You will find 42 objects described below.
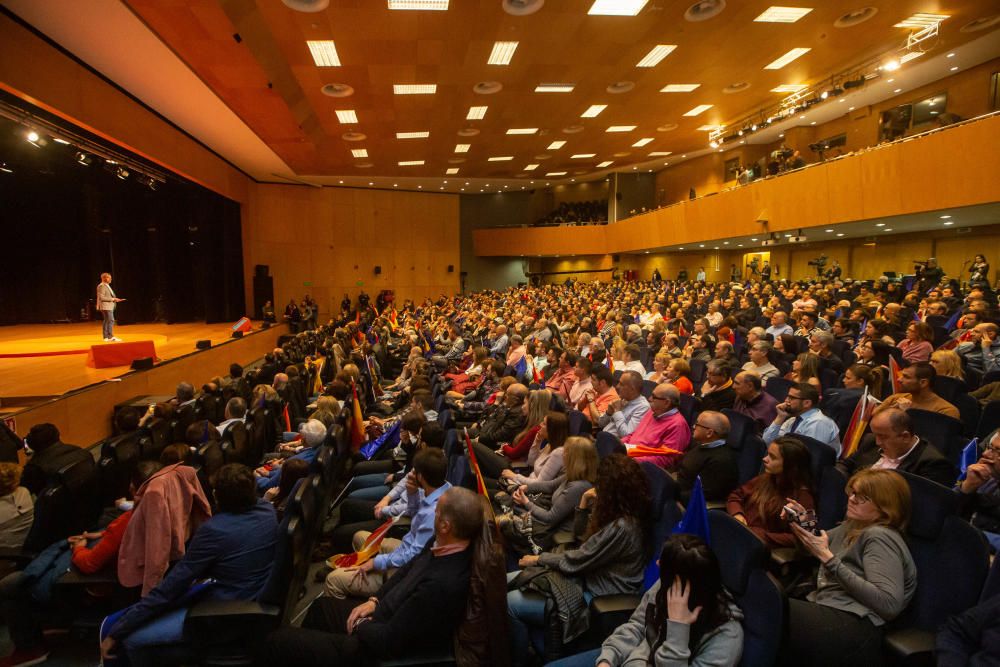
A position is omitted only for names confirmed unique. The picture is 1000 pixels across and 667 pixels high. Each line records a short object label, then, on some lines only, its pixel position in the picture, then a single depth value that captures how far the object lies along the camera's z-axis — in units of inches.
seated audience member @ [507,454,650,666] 87.6
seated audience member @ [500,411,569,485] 126.2
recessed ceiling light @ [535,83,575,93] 420.2
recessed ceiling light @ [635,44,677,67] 356.3
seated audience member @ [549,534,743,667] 62.7
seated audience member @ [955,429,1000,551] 88.6
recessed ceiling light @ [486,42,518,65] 333.7
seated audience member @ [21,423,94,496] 136.3
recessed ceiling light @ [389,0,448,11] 274.5
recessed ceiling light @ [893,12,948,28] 349.7
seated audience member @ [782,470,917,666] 69.1
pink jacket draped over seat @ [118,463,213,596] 97.2
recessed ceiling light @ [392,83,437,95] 398.3
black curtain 562.9
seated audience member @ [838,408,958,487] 94.7
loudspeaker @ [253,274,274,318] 766.5
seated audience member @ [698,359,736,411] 169.5
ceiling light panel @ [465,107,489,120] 470.0
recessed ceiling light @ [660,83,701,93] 442.8
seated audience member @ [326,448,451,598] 98.6
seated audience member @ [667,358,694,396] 189.2
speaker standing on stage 398.3
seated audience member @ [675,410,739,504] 111.3
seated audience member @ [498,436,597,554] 108.7
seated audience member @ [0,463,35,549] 122.1
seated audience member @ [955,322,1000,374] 186.5
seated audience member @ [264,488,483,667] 75.8
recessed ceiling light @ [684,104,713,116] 518.8
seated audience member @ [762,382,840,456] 127.6
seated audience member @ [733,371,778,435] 151.6
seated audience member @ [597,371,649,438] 159.8
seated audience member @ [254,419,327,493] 152.4
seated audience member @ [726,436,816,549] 96.3
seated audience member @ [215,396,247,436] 185.2
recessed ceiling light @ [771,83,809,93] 483.2
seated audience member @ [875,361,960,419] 134.0
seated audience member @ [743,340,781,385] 195.0
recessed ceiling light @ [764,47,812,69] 391.2
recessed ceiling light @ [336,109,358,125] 455.2
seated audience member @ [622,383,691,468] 136.1
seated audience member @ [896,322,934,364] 199.5
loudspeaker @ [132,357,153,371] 325.4
